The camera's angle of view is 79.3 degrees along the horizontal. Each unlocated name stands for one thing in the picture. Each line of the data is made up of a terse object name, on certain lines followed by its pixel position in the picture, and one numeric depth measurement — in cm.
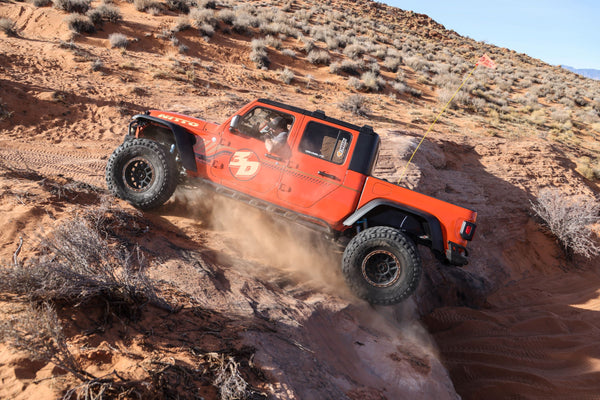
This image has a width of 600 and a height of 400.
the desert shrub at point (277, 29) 2077
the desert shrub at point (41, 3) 1558
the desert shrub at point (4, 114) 801
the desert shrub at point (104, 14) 1512
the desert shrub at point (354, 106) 1377
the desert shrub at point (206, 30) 1747
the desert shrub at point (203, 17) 1816
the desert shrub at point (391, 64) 2239
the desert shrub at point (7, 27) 1242
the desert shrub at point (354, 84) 1752
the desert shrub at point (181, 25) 1674
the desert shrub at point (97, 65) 1155
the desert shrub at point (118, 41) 1403
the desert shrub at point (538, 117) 1882
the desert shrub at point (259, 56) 1706
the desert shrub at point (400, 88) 1908
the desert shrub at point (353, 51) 2172
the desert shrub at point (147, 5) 1825
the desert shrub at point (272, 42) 1916
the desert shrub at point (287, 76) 1594
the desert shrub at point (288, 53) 1869
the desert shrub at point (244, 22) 1930
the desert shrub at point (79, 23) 1412
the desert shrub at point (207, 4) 2051
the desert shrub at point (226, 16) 1959
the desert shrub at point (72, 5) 1538
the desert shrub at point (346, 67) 1886
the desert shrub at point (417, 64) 2456
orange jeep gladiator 481
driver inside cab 499
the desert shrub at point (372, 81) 1798
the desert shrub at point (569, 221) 907
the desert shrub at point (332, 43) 2177
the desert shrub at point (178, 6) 1941
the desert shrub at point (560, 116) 2069
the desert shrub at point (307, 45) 2014
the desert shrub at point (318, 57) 1923
